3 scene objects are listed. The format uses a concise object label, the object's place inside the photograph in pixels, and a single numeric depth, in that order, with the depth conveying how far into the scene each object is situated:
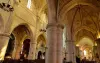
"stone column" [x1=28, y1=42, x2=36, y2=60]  8.77
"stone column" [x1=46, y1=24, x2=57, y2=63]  4.29
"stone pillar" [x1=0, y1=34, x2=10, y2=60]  6.18
